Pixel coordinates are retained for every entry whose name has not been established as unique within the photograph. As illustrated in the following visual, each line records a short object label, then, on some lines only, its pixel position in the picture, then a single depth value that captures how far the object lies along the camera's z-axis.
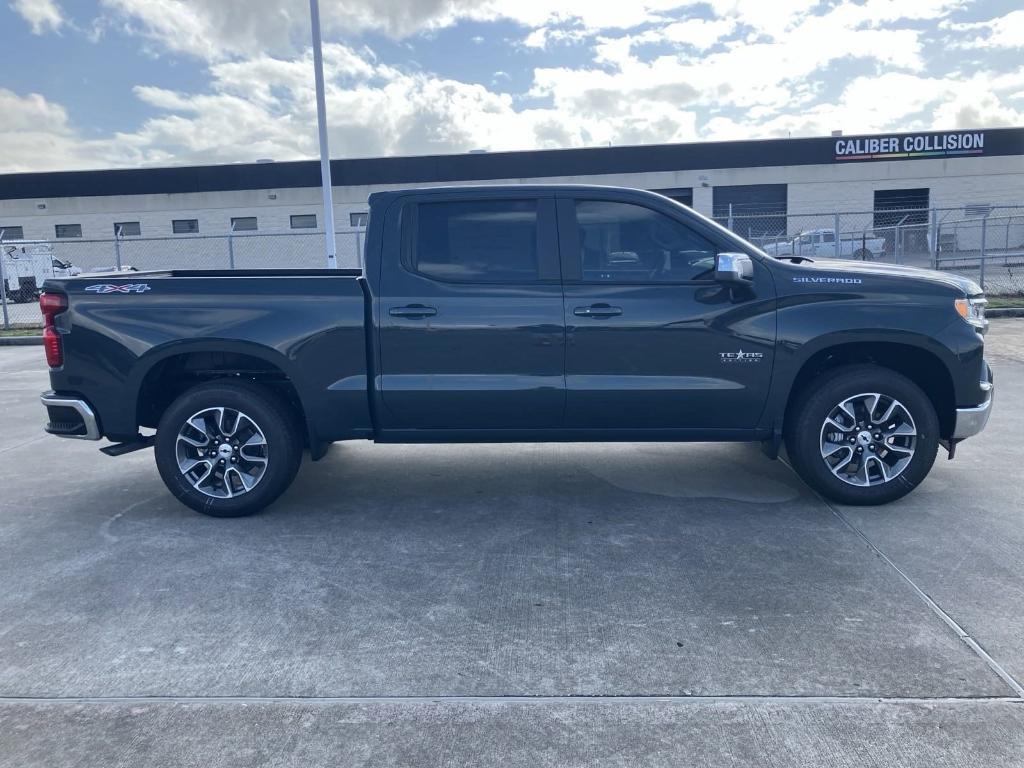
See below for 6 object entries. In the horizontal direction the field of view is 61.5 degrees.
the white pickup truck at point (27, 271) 28.42
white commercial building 33.75
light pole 15.88
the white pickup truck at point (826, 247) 23.55
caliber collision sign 34.56
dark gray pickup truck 5.32
